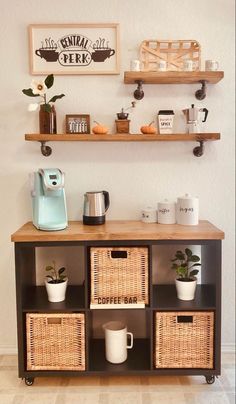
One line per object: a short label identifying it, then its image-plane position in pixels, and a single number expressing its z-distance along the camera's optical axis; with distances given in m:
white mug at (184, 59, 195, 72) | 2.31
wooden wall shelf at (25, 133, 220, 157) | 2.29
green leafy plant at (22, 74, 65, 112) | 2.29
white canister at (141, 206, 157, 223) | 2.40
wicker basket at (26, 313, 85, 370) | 2.16
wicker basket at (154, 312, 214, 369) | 2.17
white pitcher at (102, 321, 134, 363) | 2.25
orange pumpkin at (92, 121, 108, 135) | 2.32
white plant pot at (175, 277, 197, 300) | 2.24
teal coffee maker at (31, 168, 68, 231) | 2.19
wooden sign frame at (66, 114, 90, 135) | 2.41
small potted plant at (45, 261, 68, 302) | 2.23
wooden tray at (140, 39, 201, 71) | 2.40
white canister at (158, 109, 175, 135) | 2.40
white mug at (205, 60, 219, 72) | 2.30
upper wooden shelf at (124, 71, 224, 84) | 2.27
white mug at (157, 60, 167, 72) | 2.32
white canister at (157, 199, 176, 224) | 2.35
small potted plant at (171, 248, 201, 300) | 2.24
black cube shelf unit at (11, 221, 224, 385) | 2.10
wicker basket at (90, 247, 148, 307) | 2.14
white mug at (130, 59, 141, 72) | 2.30
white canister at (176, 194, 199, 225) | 2.29
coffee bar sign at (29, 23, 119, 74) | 2.42
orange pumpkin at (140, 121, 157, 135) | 2.32
